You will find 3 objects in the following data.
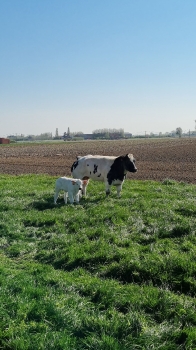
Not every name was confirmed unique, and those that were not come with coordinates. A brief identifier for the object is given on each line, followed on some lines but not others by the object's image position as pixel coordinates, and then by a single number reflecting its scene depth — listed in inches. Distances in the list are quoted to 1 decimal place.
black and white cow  602.2
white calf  534.0
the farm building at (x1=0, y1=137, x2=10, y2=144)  5118.1
